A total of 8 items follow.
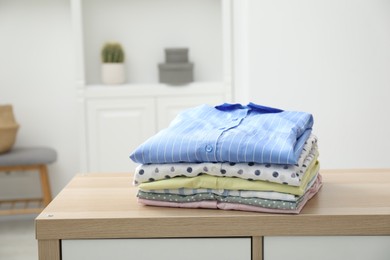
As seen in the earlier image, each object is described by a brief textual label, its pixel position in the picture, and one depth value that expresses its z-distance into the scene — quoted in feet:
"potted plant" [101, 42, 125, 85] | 13.03
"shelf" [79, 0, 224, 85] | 13.43
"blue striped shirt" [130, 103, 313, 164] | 4.44
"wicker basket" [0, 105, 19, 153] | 12.34
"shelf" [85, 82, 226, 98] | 12.73
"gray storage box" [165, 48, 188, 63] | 13.00
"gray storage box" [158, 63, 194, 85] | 12.84
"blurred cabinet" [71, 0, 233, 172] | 12.74
